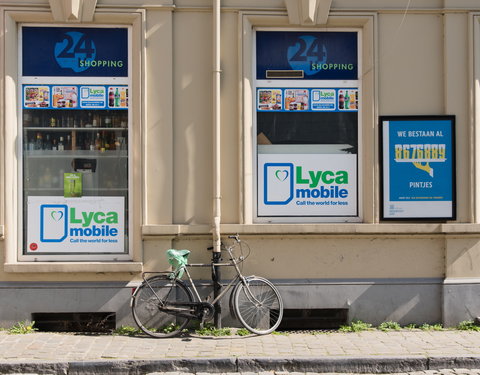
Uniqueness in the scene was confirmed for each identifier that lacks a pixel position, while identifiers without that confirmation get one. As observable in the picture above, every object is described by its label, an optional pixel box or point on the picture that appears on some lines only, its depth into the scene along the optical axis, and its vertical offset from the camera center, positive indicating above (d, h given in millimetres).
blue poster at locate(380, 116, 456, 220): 7863 +248
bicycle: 7395 -1328
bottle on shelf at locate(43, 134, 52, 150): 7887 +623
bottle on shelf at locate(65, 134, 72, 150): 7906 +623
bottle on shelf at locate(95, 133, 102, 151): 7914 +646
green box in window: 7883 +89
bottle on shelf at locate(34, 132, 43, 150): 7883 +636
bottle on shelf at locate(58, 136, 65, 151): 7902 +598
